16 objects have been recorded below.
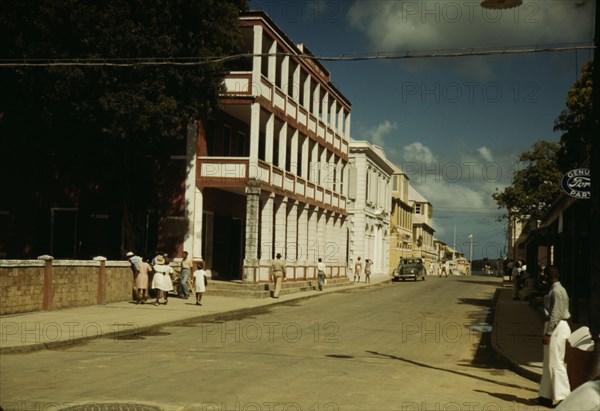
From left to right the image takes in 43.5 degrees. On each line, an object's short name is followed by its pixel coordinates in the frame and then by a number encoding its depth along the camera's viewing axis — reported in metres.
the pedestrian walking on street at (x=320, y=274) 37.53
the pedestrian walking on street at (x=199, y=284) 25.24
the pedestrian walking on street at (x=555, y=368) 9.96
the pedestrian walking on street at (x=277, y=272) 30.16
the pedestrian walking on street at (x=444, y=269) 73.64
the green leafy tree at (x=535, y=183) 50.78
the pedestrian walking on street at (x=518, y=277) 35.51
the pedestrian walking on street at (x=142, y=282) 24.48
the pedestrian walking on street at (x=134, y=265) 25.20
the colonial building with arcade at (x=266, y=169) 31.09
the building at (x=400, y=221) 75.25
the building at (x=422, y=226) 98.00
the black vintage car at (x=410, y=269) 57.19
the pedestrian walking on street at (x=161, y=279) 24.70
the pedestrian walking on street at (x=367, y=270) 50.22
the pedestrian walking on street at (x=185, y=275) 27.47
